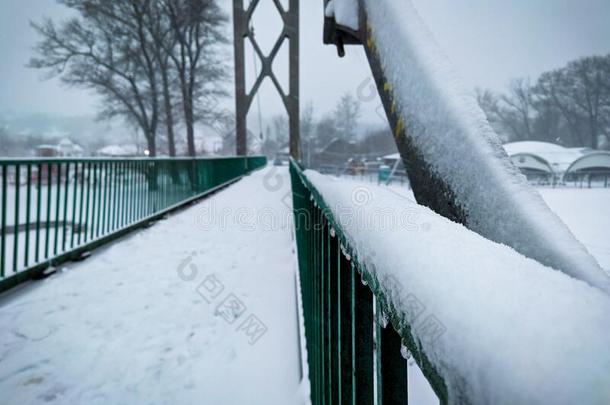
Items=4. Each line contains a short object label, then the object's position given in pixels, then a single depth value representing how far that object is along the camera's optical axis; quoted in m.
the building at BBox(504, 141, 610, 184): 23.48
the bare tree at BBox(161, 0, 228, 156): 19.22
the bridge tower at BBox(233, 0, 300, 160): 14.80
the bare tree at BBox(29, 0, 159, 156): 18.72
